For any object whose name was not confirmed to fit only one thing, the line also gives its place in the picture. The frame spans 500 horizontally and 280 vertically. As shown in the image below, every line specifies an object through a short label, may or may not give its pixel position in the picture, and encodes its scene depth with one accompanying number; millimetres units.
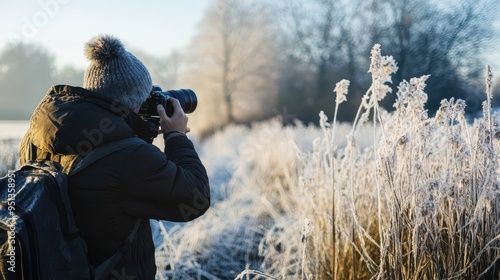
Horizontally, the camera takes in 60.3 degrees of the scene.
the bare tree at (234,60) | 20688
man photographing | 1311
